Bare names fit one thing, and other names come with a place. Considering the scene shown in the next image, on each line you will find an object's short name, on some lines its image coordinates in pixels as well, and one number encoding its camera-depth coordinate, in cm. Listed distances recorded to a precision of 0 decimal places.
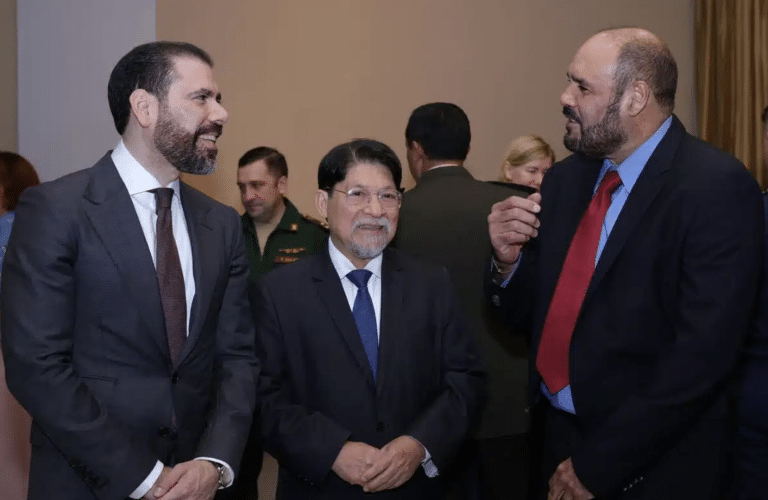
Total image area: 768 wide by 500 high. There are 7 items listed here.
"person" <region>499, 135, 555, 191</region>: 400
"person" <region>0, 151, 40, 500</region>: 316
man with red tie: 192
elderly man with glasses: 231
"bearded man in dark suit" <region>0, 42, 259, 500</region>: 191
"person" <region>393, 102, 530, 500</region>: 318
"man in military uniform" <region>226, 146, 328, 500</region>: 425
